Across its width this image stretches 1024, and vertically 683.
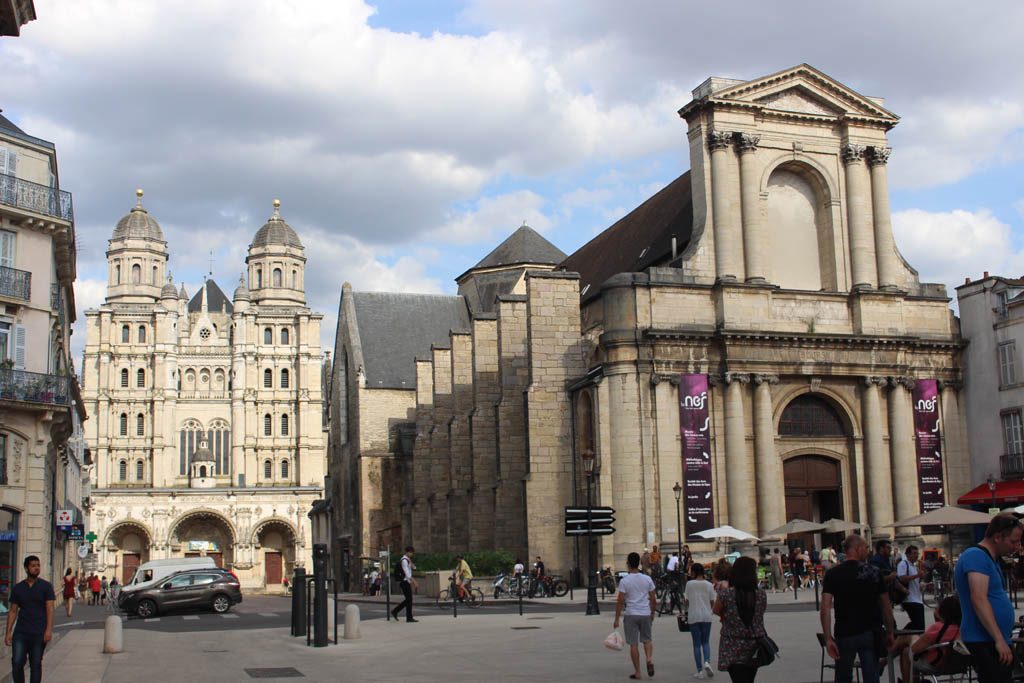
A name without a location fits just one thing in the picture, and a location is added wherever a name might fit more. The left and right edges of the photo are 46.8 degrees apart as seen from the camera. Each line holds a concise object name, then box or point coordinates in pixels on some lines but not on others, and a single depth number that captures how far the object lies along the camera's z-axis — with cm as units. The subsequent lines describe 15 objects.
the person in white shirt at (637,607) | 1361
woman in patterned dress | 1010
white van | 3416
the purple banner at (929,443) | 3762
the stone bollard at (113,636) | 1827
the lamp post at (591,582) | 2494
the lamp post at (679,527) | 3127
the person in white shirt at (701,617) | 1363
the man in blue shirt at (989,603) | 751
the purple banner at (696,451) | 3509
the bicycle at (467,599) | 3183
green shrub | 3753
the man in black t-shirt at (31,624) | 1181
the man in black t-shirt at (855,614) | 921
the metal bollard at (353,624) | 1994
